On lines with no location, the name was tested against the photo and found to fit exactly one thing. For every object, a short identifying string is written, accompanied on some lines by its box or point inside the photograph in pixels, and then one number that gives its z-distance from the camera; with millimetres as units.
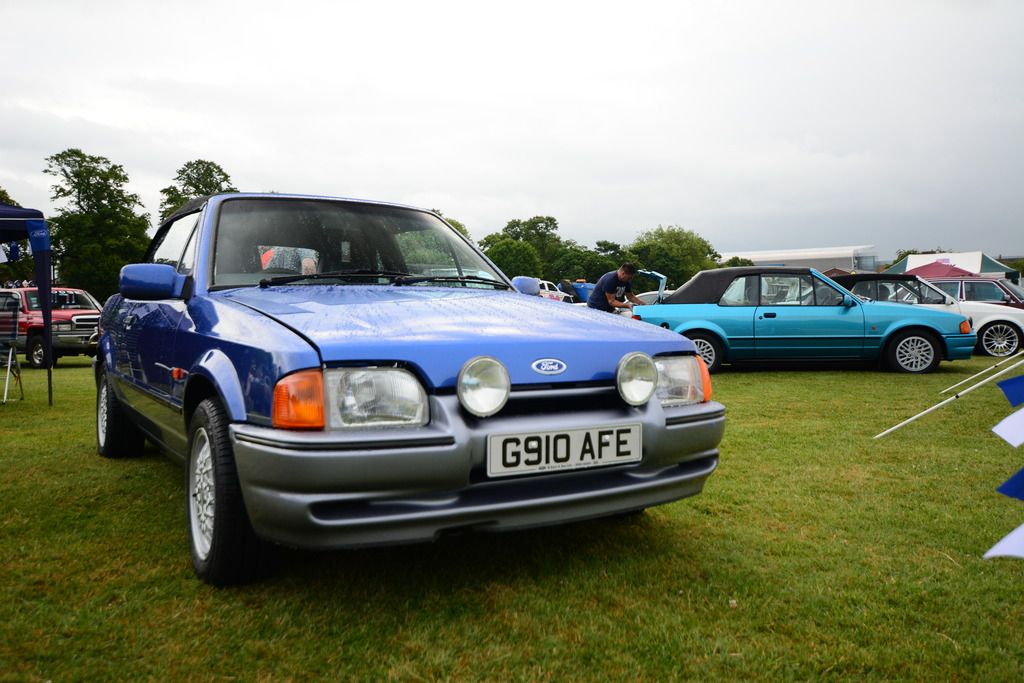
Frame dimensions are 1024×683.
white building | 125656
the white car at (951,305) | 10938
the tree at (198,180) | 55106
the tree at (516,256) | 85812
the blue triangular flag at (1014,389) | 1590
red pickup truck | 13703
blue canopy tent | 7371
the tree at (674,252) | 94875
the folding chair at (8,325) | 7152
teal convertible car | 9375
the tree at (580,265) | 88312
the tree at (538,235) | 95500
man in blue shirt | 10016
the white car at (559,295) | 26459
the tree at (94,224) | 42250
